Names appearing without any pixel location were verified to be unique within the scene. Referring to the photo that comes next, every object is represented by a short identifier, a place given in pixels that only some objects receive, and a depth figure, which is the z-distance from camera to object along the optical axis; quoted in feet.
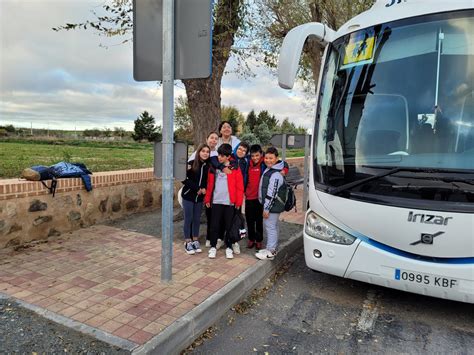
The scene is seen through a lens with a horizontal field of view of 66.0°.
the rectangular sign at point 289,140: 27.22
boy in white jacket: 15.34
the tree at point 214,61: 20.92
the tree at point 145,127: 190.80
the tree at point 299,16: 34.53
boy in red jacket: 15.66
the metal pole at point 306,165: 27.56
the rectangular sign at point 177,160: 11.69
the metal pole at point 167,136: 11.28
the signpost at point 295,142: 27.14
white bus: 10.42
